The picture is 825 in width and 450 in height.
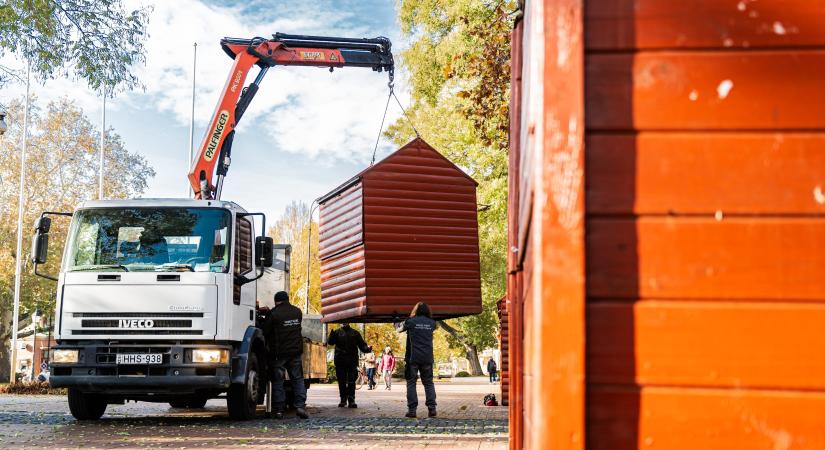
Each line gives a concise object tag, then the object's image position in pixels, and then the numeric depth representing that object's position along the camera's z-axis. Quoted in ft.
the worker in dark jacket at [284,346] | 44.93
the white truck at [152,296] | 37.86
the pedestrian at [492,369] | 159.79
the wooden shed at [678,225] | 7.12
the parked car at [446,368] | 281.54
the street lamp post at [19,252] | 114.52
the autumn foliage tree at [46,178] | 136.46
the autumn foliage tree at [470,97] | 46.98
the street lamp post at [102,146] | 137.90
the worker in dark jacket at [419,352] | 44.88
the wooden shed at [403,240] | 48.96
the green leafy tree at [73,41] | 44.83
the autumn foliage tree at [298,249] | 147.23
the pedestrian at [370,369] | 114.21
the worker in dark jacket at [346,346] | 55.11
